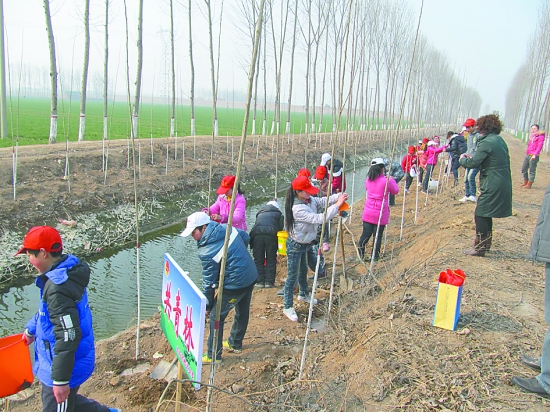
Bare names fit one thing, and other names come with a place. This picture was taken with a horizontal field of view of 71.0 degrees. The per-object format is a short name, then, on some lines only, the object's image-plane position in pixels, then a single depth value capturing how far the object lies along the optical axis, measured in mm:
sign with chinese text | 2242
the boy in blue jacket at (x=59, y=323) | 2229
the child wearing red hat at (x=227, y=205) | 5074
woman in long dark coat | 4492
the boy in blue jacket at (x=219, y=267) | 3266
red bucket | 2668
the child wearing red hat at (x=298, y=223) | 4293
